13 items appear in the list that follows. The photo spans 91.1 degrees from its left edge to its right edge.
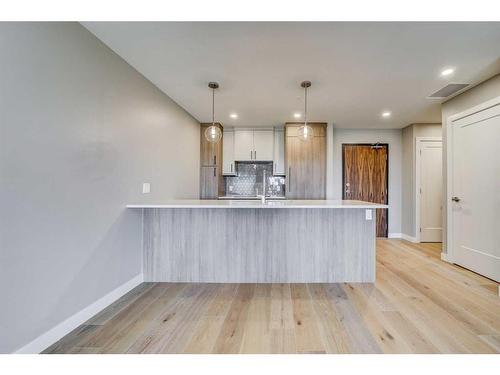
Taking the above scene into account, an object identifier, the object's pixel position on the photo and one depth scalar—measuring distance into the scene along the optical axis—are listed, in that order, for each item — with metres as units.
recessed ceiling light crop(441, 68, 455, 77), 2.70
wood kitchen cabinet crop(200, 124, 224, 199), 5.10
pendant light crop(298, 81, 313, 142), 3.00
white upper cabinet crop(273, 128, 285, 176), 5.26
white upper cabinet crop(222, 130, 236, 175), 5.35
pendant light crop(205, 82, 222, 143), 3.02
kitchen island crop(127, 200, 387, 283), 2.90
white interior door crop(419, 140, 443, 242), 4.98
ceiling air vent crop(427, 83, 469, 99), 3.13
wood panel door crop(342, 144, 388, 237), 5.44
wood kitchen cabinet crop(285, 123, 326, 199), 4.84
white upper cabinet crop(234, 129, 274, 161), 5.20
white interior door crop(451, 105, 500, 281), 2.95
